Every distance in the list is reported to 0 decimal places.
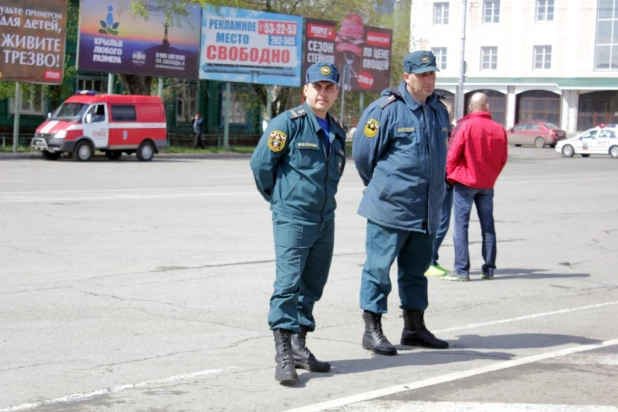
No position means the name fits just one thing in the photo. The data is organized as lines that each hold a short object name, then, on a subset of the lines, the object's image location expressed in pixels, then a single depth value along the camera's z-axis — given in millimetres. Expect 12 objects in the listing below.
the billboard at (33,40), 32750
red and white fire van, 31234
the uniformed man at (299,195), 6090
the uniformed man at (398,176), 6844
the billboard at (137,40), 35781
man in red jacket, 10180
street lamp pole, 48722
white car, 47344
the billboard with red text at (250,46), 39625
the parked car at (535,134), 59344
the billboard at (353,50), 42700
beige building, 70188
